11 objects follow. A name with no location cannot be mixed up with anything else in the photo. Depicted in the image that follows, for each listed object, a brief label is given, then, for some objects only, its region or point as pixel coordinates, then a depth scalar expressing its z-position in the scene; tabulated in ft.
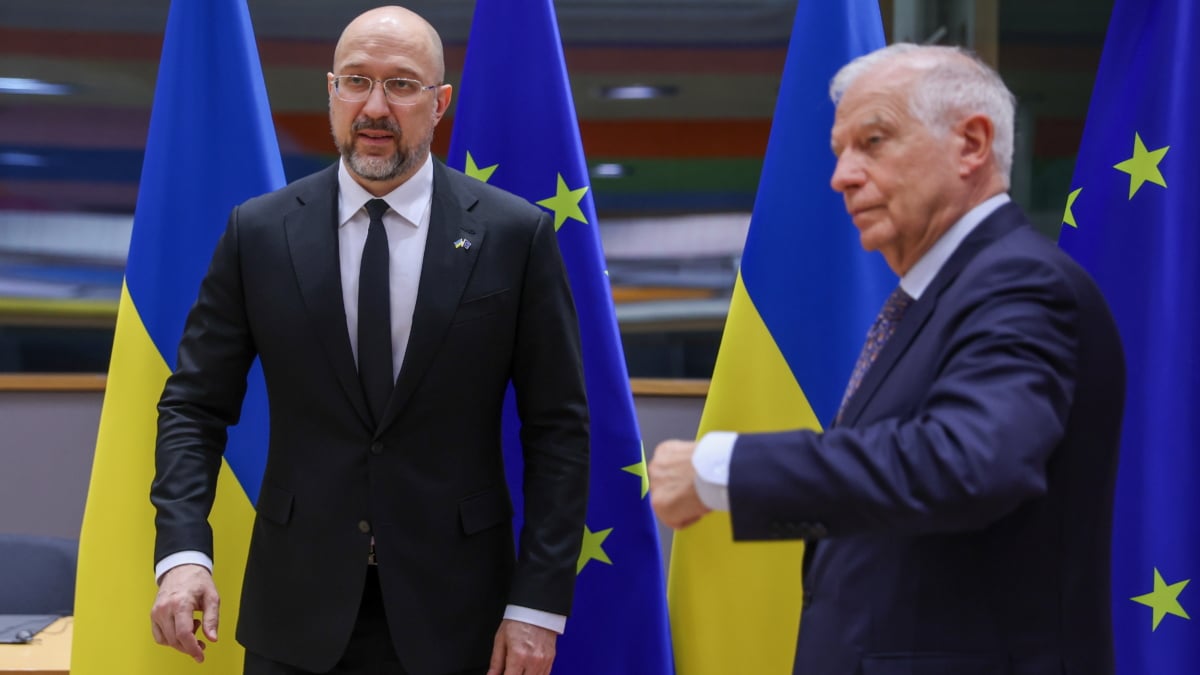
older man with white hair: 7.06
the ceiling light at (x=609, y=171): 25.03
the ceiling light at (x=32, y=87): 24.30
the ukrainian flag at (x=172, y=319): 14.96
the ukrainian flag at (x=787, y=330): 15.49
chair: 18.53
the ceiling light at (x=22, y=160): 24.34
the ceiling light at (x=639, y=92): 25.08
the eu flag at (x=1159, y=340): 14.57
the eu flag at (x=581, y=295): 15.24
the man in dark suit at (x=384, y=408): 11.39
